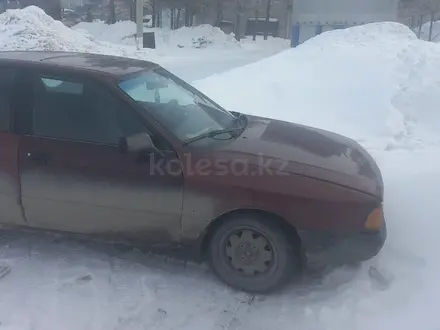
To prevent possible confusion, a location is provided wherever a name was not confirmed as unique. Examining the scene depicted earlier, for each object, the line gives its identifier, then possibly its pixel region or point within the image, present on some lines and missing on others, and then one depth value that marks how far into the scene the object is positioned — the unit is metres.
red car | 3.21
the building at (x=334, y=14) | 27.57
